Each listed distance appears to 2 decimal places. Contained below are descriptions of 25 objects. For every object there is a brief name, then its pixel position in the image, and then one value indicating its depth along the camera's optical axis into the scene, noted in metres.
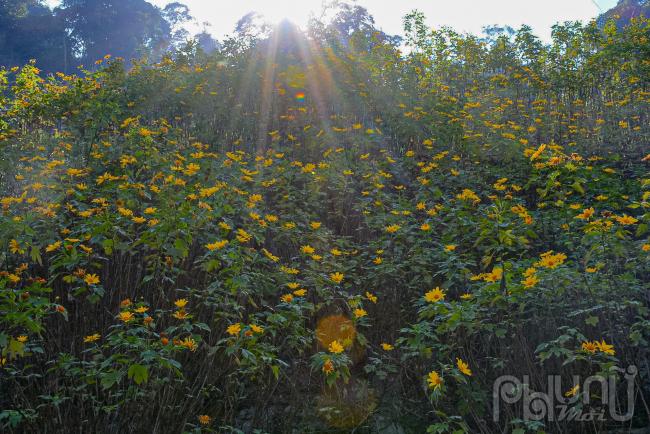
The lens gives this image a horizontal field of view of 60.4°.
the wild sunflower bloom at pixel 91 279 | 2.67
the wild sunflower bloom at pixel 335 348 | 2.55
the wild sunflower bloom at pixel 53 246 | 2.69
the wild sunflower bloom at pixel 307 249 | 3.25
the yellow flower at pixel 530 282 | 2.63
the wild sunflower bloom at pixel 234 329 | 2.39
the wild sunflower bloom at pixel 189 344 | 2.31
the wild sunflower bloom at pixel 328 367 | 2.42
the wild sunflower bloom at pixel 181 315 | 2.44
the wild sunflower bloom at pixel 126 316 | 2.29
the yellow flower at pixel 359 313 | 2.83
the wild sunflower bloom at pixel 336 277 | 3.02
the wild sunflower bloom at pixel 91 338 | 2.49
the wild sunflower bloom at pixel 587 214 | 2.95
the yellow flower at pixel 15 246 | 2.64
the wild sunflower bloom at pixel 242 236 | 2.81
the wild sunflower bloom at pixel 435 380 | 2.35
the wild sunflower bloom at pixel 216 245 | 2.77
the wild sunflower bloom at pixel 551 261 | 2.91
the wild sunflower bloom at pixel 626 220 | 2.97
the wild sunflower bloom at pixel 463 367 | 2.37
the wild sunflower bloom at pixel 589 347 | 2.34
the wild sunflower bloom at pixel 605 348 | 2.28
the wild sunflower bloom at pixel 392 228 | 3.72
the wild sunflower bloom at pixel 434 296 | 2.77
